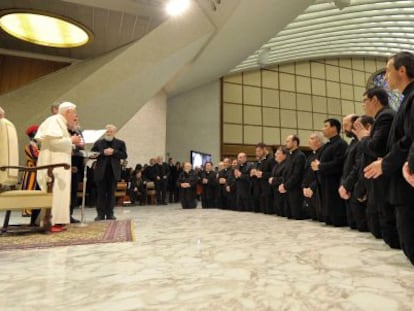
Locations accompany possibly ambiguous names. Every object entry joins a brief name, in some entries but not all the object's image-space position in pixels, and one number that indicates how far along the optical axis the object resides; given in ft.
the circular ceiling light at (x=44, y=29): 22.97
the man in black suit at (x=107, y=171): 15.01
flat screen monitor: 34.94
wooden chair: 9.30
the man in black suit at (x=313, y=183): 13.41
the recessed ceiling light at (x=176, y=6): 22.70
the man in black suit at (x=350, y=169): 10.21
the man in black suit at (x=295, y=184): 14.97
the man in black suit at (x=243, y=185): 20.56
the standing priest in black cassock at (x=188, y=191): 24.32
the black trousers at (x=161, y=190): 29.26
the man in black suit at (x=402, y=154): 5.91
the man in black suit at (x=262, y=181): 18.44
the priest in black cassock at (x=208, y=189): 25.32
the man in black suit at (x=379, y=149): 7.35
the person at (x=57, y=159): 10.87
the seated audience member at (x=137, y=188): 28.94
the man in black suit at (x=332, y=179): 12.21
